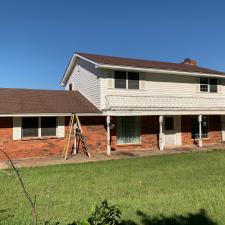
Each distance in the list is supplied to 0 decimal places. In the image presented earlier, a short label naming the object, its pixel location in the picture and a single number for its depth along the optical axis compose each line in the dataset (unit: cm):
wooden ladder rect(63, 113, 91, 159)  1214
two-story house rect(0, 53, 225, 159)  1220
